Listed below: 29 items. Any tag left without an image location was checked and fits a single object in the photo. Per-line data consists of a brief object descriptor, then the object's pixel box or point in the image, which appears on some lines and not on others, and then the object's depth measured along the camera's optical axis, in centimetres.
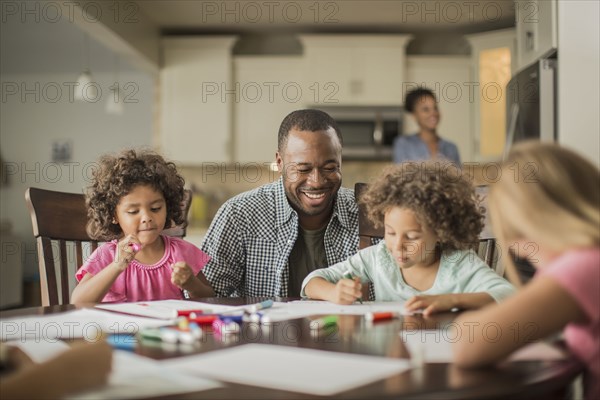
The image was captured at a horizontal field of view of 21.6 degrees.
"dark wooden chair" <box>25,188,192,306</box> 307
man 331
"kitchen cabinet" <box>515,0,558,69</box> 359
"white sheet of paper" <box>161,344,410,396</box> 192
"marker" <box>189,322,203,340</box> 258
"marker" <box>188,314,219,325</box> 269
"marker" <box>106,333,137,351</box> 248
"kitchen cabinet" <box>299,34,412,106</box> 676
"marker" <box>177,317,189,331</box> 261
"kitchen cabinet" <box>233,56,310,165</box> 687
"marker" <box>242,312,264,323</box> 273
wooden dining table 180
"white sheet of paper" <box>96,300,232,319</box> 278
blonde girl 201
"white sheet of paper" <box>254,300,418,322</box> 280
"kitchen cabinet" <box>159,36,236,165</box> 688
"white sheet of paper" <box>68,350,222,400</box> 183
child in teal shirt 293
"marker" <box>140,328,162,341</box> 258
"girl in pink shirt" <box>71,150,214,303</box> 313
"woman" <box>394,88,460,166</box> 536
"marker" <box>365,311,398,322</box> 273
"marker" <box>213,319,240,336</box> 264
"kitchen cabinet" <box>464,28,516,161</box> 650
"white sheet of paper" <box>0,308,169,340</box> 264
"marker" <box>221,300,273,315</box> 279
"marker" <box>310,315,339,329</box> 268
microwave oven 656
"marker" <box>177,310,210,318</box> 274
